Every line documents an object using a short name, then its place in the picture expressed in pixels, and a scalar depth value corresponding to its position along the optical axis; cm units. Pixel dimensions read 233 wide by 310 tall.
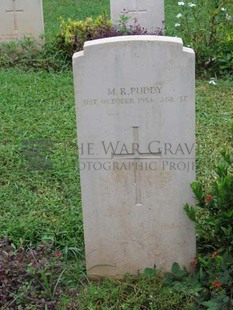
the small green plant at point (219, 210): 318
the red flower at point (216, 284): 308
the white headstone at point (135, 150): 312
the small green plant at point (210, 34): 721
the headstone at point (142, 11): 827
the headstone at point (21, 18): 790
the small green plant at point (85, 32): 754
